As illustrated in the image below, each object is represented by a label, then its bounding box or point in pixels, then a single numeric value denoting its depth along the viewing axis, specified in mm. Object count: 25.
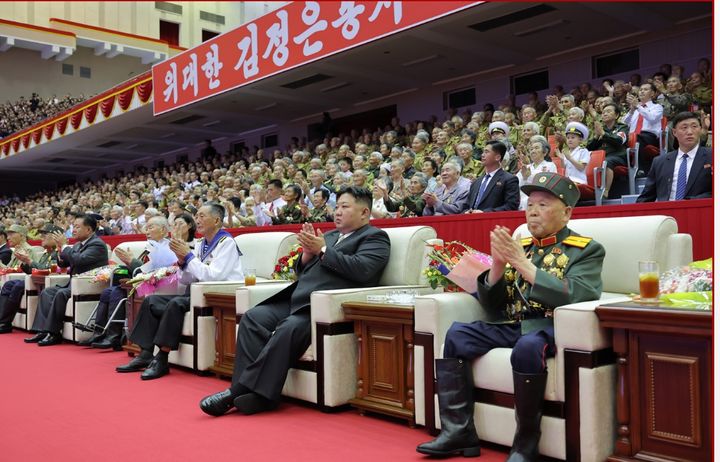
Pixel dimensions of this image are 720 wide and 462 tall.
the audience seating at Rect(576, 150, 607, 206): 4773
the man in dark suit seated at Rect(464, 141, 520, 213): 4426
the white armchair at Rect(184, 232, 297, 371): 3893
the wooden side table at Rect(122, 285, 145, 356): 4508
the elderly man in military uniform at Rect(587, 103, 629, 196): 5191
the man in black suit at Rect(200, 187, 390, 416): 3012
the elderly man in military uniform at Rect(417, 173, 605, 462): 2143
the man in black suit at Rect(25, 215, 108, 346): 5441
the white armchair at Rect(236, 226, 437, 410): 3010
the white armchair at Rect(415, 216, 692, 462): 2068
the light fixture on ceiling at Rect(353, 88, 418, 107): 11547
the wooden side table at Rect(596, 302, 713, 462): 1861
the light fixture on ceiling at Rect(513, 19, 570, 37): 8031
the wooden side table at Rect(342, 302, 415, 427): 2771
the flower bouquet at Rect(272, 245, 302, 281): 3758
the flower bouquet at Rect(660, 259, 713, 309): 1979
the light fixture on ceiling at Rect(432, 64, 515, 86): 9945
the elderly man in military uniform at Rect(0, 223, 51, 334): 6402
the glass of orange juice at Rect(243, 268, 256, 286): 3730
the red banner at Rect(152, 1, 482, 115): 7062
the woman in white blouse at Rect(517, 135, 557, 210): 4969
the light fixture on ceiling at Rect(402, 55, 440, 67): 9461
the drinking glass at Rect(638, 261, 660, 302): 2084
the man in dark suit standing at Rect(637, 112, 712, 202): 3562
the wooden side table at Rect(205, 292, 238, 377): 3711
